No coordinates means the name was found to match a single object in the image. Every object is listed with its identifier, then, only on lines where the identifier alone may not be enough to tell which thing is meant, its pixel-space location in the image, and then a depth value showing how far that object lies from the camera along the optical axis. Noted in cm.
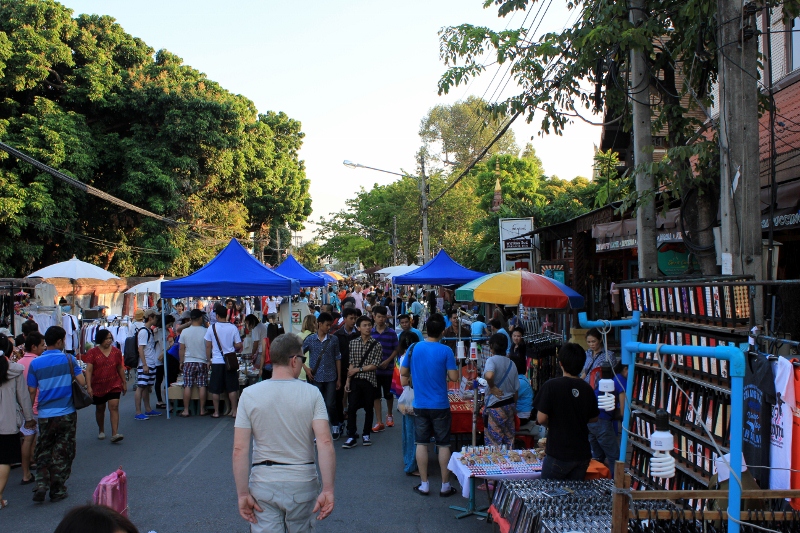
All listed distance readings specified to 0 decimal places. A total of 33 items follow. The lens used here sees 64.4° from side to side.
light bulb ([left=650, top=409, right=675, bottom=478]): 299
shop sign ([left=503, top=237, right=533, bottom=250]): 1689
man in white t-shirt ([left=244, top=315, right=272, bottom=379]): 1158
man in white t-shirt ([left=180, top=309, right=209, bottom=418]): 1095
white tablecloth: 581
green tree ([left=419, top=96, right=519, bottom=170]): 5384
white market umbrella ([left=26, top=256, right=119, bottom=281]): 1608
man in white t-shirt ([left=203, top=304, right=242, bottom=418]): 1063
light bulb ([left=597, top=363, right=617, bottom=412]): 430
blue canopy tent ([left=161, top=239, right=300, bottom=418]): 1120
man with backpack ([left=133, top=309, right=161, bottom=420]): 1109
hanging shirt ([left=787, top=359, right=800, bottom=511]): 379
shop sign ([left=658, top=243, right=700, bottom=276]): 980
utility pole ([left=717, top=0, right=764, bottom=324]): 567
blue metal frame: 286
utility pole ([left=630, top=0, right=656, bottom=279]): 722
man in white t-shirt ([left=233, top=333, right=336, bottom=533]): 398
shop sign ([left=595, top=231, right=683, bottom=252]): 890
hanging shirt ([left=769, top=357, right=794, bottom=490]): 384
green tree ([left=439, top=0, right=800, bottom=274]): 672
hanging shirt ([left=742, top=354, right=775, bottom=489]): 397
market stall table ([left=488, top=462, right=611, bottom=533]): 552
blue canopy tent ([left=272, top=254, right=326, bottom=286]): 1788
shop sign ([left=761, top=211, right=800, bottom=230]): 724
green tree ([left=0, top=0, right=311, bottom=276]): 2369
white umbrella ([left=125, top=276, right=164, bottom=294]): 2084
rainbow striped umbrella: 911
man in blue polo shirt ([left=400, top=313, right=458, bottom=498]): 679
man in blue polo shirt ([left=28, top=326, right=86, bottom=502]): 680
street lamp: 2646
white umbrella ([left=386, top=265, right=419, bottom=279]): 2403
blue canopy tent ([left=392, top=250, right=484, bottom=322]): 1548
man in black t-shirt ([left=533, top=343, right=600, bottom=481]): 512
